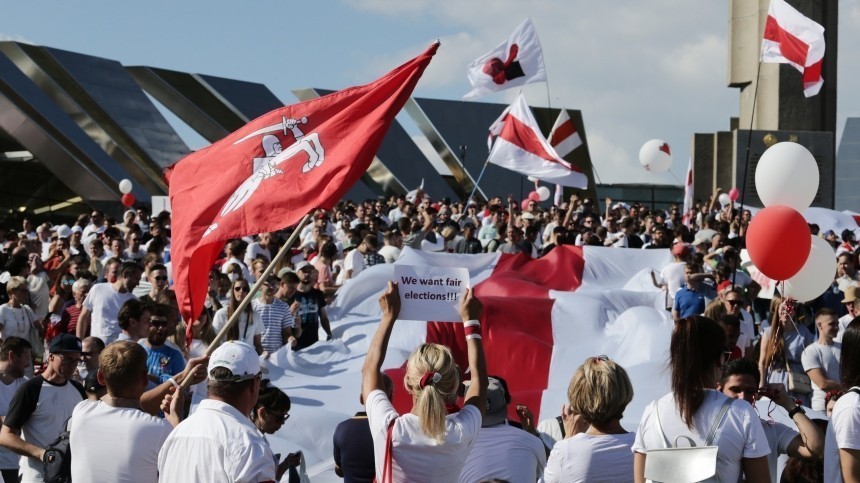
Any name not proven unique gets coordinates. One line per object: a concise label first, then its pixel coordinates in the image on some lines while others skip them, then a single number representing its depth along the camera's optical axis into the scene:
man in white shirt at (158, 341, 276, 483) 7.86
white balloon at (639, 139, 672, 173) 41.44
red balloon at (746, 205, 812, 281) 12.05
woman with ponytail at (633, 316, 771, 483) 7.94
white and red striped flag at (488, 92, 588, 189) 33.31
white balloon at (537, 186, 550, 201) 49.91
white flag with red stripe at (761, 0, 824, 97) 22.06
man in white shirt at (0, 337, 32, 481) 13.67
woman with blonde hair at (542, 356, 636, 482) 8.52
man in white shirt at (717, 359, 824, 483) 9.08
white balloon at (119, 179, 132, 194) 56.09
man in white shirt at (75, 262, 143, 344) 19.52
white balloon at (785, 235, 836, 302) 13.42
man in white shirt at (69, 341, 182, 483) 9.20
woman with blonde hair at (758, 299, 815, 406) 15.64
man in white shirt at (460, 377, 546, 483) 9.41
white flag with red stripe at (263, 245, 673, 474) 19.67
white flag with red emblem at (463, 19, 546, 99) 34.47
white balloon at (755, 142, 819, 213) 13.20
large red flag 12.12
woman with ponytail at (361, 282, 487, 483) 8.23
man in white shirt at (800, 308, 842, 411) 16.31
